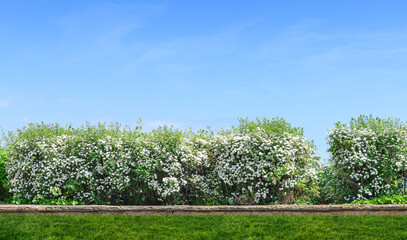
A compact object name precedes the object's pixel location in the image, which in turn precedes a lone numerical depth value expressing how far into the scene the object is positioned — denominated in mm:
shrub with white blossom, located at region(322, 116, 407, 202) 9188
